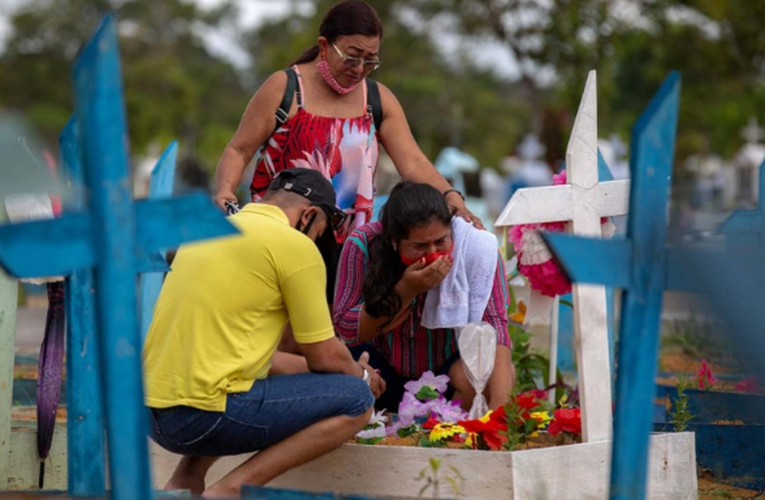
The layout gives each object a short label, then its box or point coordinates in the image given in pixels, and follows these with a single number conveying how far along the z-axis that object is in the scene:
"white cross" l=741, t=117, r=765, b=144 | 66.83
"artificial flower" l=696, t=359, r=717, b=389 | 8.99
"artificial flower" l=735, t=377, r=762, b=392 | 6.61
